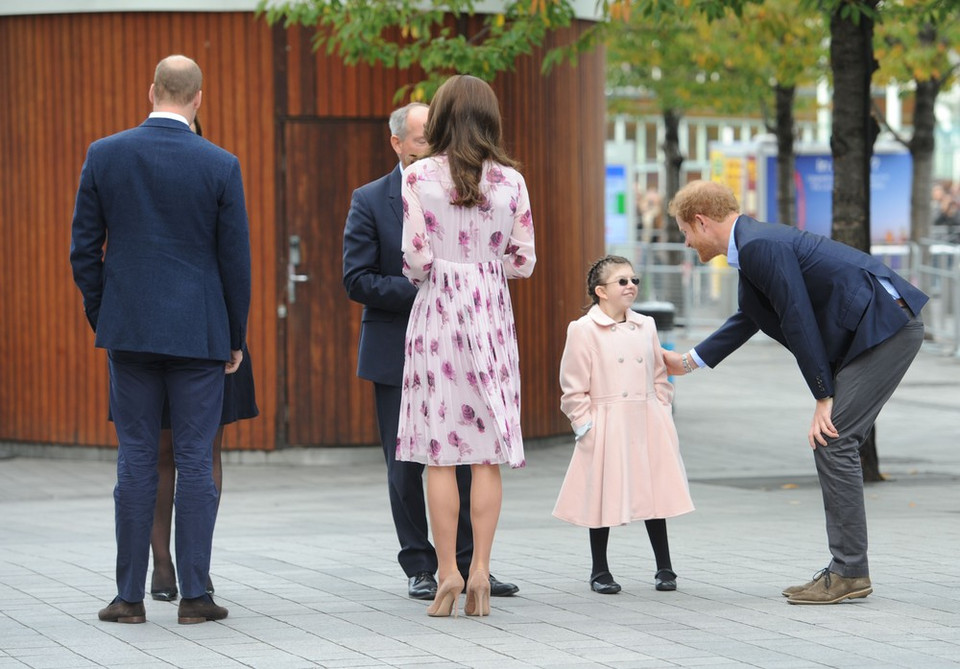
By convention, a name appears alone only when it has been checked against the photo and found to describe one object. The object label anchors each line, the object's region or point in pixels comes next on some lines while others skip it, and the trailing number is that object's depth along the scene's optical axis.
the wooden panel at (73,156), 23.50
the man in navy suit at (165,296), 11.82
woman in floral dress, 12.03
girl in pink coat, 13.34
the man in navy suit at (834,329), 12.52
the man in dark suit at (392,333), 13.16
